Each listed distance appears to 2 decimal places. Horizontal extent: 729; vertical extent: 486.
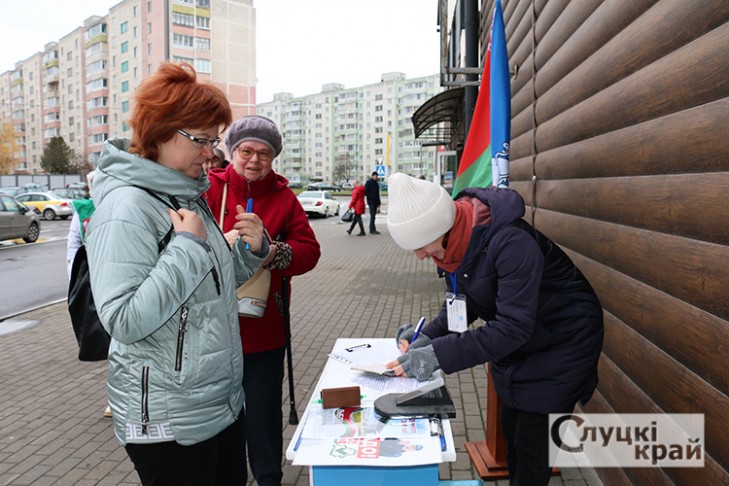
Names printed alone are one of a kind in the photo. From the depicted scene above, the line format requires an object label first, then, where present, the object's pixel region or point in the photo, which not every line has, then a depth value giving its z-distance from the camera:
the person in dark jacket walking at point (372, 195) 18.52
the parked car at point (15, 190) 29.39
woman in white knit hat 1.92
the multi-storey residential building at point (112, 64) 57.69
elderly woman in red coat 2.67
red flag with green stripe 3.38
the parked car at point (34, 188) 34.94
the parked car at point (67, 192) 31.33
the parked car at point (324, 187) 52.14
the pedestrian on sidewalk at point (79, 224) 3.72
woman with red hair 1.55
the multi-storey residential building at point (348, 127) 98.81
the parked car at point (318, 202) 27.58
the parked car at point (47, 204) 25.73
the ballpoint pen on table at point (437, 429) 1.77
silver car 15.91
